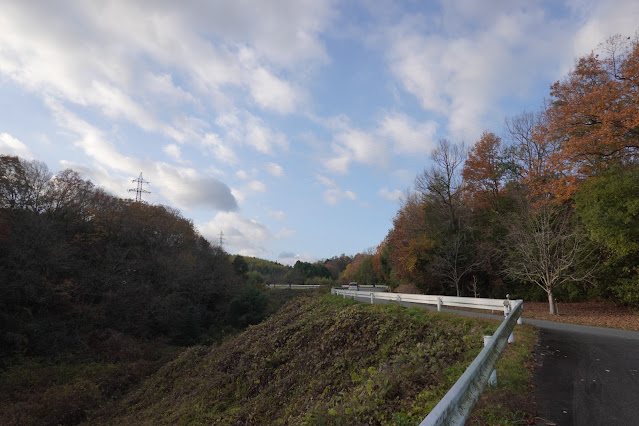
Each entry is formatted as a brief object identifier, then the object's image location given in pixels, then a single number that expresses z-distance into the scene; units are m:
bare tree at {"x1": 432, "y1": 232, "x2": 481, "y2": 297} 28.97
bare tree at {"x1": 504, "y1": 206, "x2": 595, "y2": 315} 19.86
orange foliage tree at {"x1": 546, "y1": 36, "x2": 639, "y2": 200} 18.59
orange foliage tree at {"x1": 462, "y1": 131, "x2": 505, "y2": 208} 33.41
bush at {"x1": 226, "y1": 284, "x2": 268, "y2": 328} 39.00
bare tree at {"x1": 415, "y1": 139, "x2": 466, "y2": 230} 32.69
